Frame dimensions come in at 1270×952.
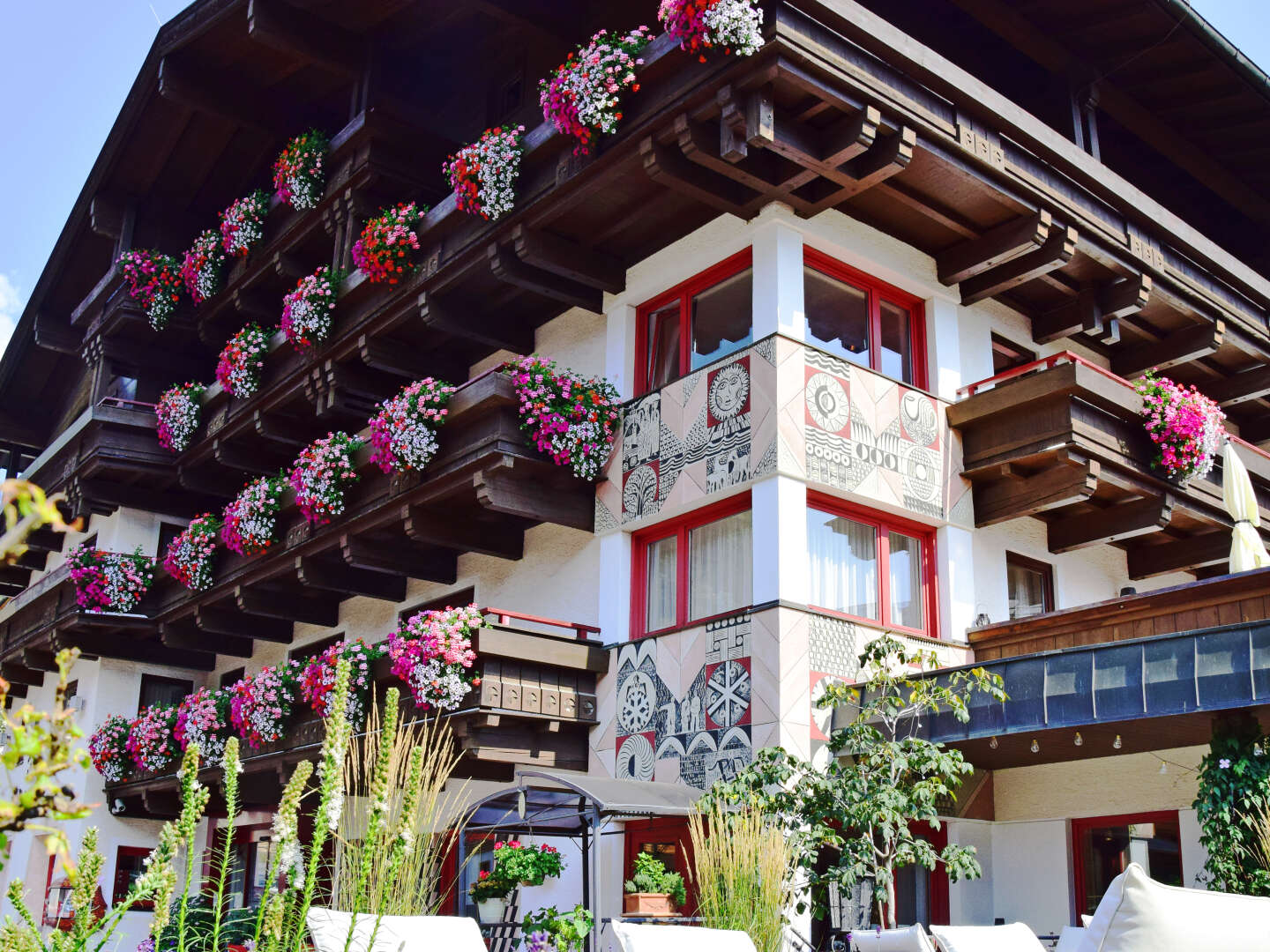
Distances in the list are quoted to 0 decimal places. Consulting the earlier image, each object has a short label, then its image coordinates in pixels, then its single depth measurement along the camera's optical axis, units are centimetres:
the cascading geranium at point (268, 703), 1328
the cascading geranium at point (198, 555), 1617
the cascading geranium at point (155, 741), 1588
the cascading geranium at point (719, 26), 918
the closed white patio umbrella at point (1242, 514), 1016
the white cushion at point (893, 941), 653
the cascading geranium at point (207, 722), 1484
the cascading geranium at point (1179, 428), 1157
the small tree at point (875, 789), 847
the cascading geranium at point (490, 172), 1175
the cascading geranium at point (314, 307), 1446
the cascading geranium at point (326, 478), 1342
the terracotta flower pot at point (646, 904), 880
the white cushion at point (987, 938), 531
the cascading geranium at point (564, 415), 1137
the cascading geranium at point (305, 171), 1515
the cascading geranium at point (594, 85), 1035
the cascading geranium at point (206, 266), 1761
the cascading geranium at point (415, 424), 1212
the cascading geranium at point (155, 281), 1820
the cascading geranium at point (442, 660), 1065
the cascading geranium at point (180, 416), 1756
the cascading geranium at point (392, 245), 1323
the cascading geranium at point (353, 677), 1169
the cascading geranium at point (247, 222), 1670
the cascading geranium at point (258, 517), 1480
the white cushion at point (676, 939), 510
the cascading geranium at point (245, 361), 1608
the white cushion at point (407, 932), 452
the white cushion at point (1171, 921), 306
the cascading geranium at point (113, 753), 1686
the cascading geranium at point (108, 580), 1725
